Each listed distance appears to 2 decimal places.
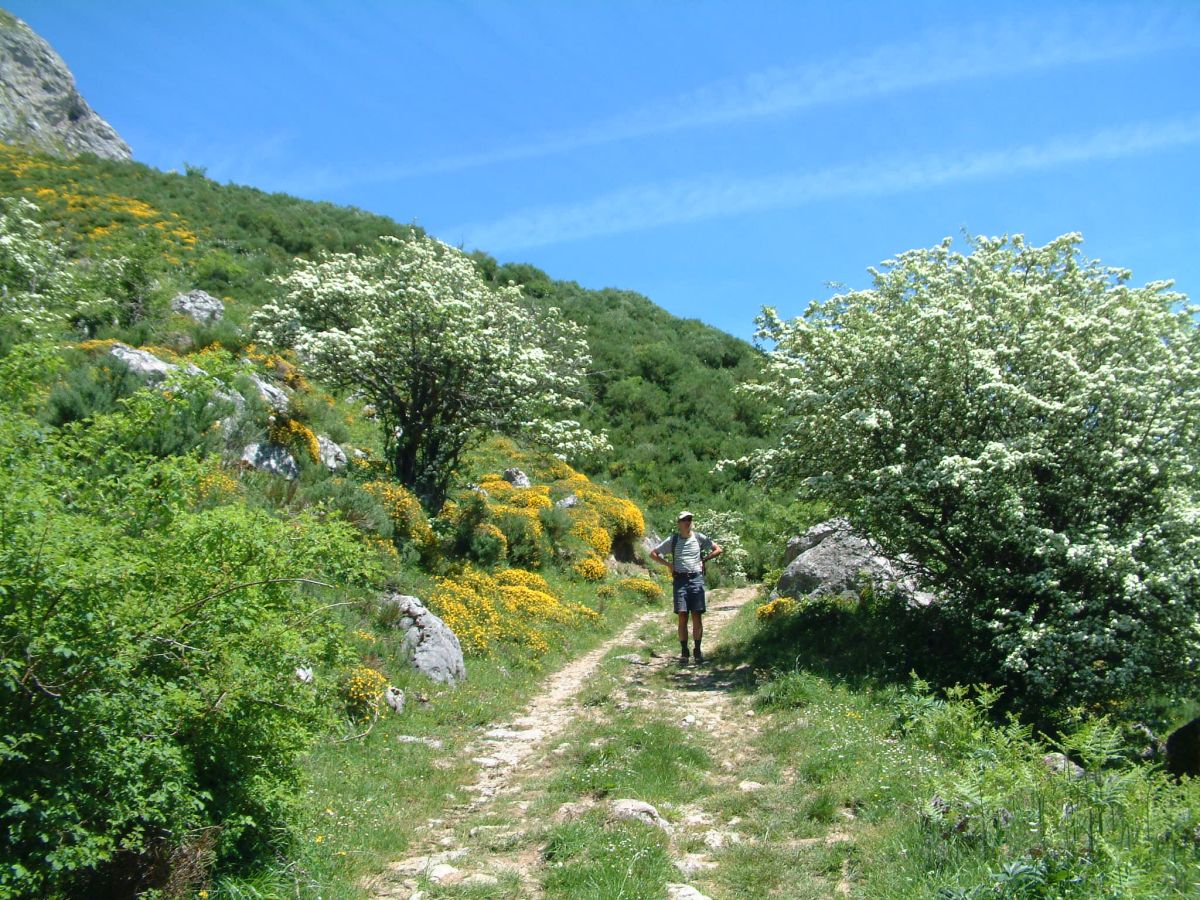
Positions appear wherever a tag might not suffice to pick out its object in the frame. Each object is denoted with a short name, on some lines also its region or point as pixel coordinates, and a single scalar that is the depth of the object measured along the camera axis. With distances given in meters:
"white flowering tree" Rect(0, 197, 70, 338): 12.71
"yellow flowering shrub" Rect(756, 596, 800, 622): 12.00
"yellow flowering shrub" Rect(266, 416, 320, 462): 11.89
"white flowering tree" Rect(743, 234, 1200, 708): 7.89
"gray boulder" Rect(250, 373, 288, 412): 12.73
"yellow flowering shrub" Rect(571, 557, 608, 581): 16.47
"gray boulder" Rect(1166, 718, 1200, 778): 6.80
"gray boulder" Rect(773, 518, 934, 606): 11.00
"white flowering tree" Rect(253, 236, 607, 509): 12.67
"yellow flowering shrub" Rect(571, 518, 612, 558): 17.75
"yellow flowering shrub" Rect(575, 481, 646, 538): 19.38
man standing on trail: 10.92
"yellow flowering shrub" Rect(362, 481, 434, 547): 11.83
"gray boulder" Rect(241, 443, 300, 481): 11.09
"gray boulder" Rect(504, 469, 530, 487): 19.89
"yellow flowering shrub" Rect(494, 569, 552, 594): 13.23
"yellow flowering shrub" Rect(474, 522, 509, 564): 13.52
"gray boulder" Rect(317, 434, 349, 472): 13.05
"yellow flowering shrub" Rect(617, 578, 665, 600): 17.09
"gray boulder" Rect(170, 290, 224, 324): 18.91
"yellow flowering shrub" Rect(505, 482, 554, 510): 17.17
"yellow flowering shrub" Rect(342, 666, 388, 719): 7.33
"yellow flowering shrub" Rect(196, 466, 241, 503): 8.37
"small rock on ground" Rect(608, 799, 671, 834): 5.47
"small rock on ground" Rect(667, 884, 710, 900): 4.47
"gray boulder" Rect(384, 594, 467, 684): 8.98
